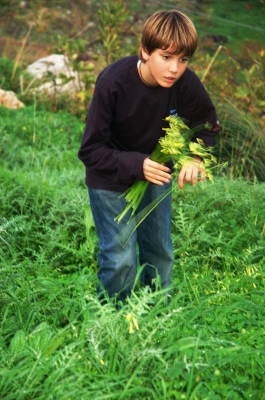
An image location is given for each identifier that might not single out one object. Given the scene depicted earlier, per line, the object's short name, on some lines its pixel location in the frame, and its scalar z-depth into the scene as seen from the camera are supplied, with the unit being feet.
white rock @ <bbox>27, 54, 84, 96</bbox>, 28.43
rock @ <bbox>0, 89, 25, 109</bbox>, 26.78
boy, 9.82
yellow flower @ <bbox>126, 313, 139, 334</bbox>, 8.09
